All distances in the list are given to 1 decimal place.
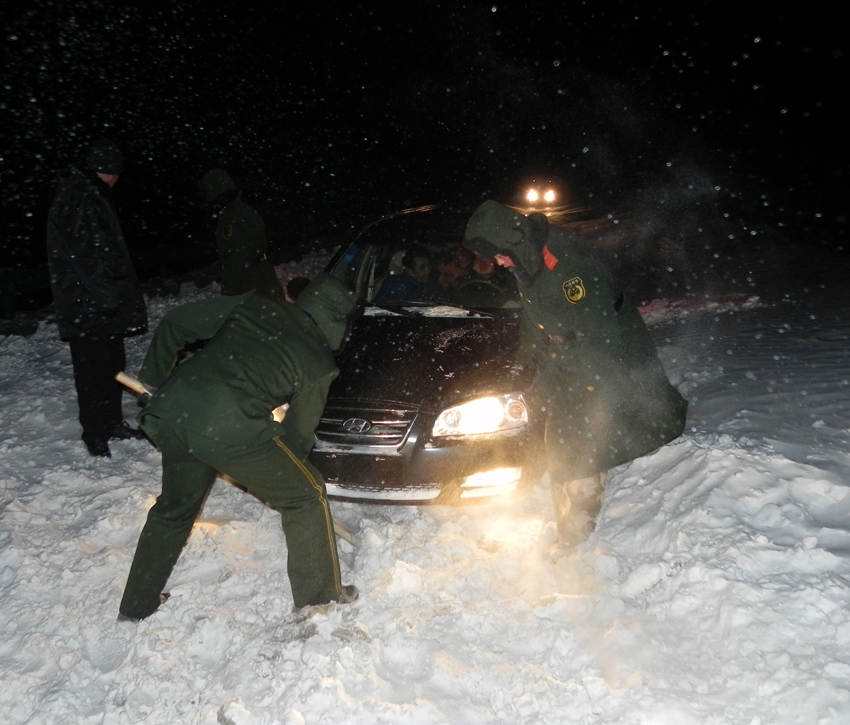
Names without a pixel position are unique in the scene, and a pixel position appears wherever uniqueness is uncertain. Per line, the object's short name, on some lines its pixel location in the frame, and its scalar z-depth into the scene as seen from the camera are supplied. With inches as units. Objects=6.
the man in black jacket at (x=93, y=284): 179.3
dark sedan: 145.0
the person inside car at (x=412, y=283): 197.0
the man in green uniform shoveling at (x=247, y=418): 111.2
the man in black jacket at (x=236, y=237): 229.9
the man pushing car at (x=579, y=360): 140.1
